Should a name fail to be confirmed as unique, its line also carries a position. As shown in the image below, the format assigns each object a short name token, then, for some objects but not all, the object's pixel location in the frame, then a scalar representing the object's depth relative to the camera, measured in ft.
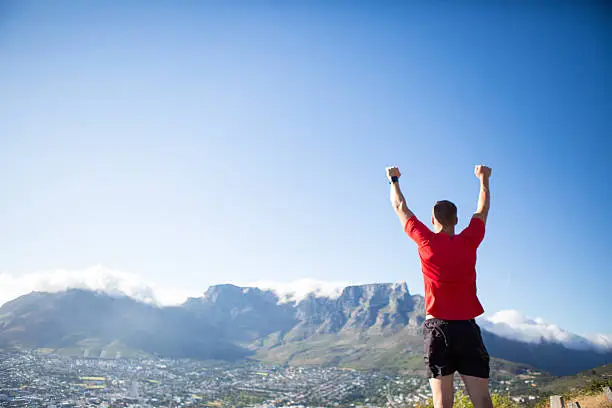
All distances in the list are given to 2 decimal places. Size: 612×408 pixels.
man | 8.61
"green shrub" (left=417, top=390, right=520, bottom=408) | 25.15
